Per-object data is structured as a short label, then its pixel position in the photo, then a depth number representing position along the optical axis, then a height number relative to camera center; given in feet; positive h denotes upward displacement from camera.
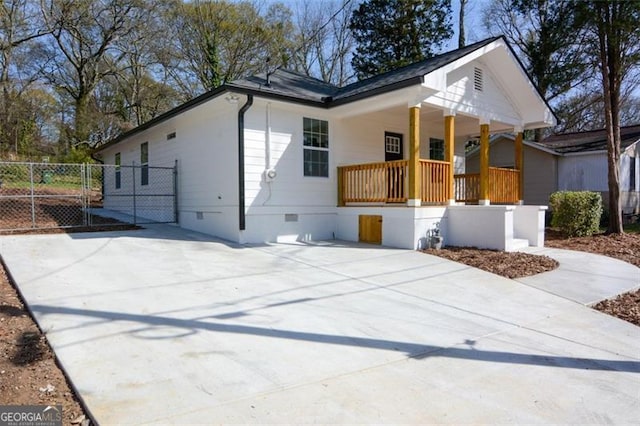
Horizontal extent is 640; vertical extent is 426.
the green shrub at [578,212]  37.83 -0.78
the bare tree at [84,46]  67.41 +29.42
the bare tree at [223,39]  76.13 +31.60
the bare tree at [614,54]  38.17 +14.80
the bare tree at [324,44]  82.07 +32.47
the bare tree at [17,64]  64.64 +25.07
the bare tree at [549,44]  57.41 +23.40
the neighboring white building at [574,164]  56.49 +5.64
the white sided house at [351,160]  29.32 +3.67
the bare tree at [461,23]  75.86 +33.47
